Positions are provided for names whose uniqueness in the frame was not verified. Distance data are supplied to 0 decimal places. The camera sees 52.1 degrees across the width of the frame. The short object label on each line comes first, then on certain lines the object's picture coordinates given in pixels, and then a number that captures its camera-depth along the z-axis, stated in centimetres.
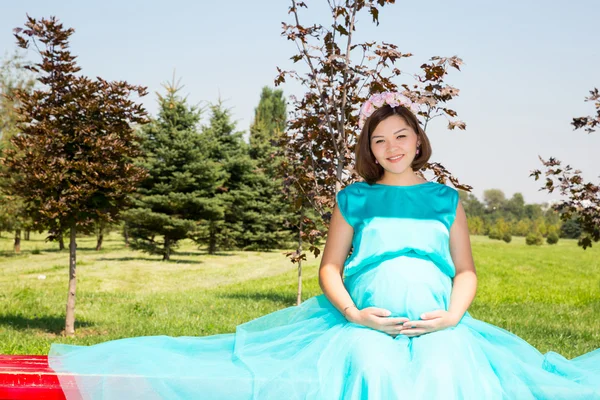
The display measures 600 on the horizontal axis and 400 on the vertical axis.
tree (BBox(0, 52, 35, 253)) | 1920
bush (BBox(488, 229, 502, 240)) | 4516
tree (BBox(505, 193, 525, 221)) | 5928
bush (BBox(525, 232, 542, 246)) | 3838
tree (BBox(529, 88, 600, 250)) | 690
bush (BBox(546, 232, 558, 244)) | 4131
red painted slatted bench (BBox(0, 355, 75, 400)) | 231
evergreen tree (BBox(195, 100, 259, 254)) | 2427
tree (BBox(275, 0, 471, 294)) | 552
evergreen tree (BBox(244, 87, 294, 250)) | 2541
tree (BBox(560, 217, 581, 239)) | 4491
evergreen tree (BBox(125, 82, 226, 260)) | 1995
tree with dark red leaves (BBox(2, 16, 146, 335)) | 657
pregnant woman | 211
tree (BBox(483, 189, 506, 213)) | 6719
